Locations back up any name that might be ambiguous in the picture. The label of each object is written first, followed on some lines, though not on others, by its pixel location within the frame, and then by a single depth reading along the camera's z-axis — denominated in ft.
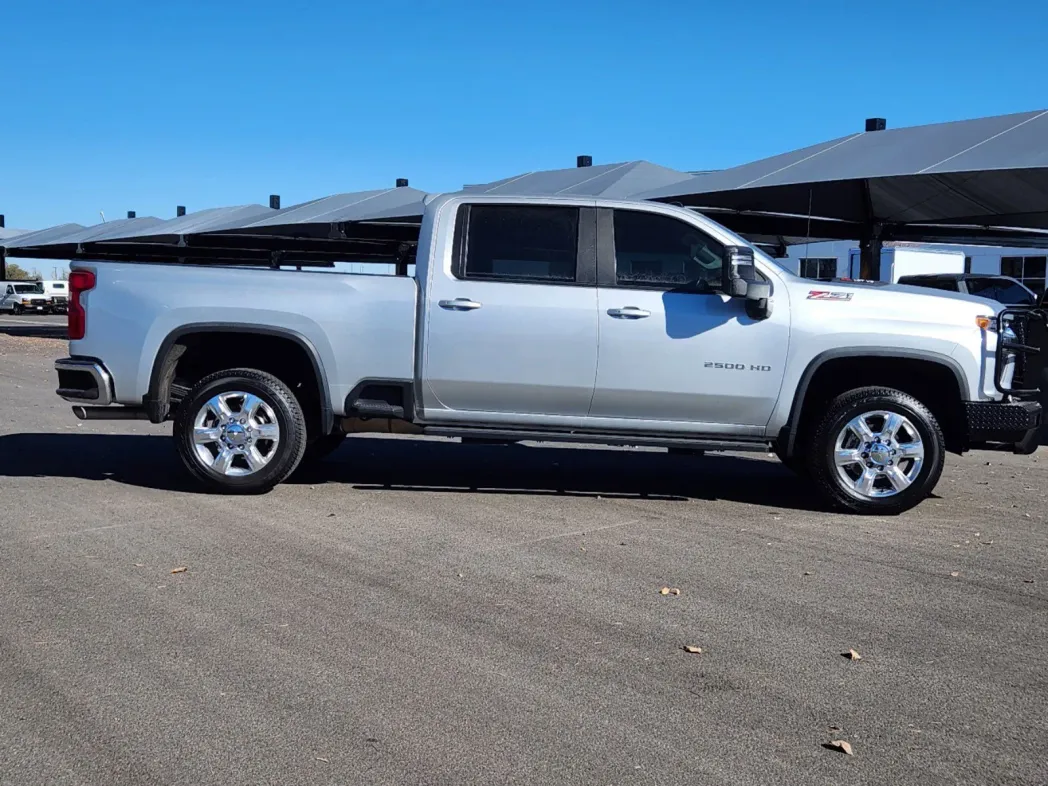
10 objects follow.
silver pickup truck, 23.97
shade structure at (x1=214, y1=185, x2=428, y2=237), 76.43
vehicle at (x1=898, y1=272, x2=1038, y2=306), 71.67
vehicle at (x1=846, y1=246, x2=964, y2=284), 111.76
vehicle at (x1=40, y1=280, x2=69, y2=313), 185.37
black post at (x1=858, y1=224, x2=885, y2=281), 64.90
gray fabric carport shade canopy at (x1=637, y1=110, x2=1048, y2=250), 47.21
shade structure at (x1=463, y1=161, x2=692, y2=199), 68.18
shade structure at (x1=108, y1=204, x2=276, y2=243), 102.94
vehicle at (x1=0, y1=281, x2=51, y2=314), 180.96
